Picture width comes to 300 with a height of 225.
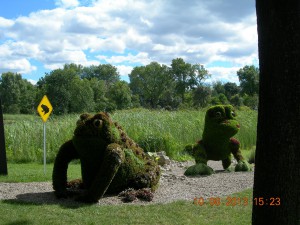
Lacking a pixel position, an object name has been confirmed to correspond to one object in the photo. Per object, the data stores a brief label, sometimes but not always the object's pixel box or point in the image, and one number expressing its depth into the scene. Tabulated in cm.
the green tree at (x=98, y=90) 7269
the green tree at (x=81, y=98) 6125
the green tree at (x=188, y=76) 7594
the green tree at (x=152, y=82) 8262
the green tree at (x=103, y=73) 9862
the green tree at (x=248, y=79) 6569
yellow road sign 1098
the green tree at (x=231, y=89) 7362
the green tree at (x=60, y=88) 5941
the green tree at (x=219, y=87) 7754
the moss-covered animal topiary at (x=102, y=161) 704
